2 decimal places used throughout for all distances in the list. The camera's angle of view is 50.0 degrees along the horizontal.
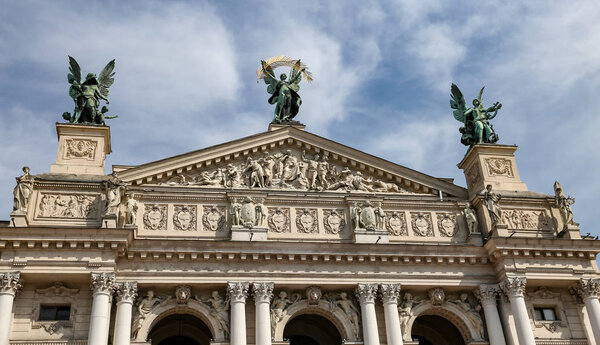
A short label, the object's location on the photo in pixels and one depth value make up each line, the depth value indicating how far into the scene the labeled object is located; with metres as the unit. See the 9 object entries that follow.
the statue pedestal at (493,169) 29.42
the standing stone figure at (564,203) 27.88
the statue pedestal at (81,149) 26.58
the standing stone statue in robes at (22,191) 24.41
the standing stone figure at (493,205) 27.39
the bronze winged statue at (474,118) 31.02
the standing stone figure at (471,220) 27.73
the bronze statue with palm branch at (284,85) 31.05
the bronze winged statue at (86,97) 28.03
